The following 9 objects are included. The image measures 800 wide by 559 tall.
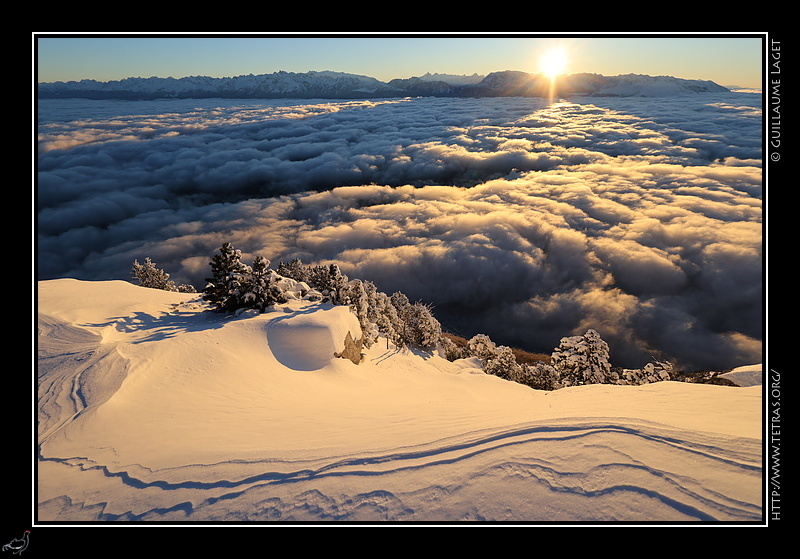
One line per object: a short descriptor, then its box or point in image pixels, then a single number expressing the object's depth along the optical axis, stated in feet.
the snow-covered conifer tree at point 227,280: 52.24
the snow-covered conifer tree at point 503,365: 100.53
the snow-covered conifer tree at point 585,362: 81.92
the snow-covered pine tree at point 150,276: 118.83
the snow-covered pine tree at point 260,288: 52.90
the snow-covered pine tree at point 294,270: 122.93
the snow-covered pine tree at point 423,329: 109.50
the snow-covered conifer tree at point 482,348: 118.21
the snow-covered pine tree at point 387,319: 90.04
